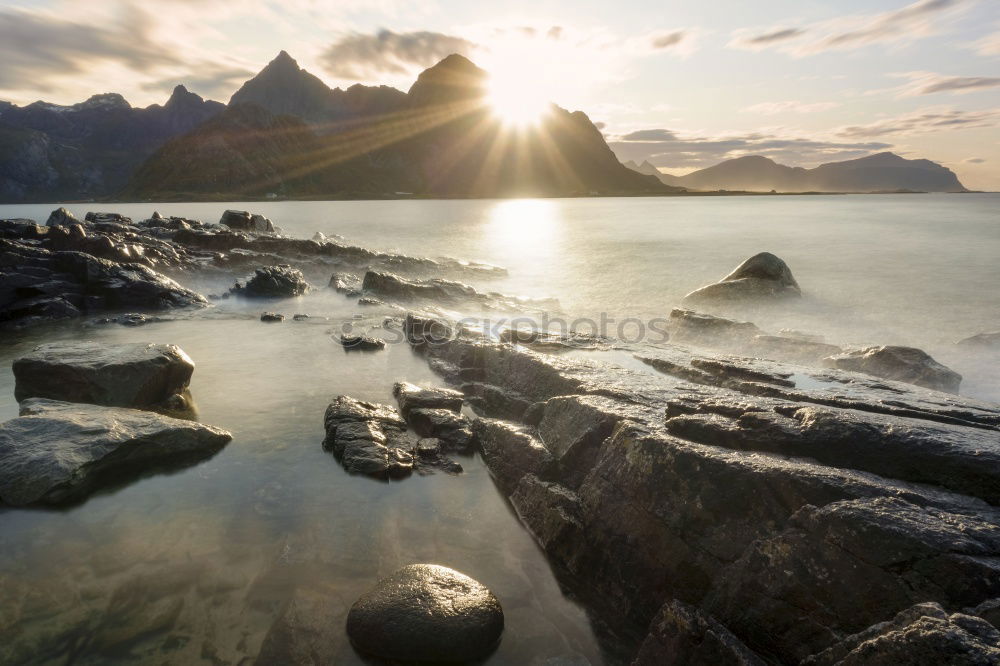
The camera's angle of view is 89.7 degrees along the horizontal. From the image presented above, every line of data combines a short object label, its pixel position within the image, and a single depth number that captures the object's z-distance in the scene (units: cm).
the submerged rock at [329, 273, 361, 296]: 2753
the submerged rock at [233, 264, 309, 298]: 2555
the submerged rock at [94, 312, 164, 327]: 1934
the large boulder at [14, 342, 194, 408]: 999
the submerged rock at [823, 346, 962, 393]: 1249
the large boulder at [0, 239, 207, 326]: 2047
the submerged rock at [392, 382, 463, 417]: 1075
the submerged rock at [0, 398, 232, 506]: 715
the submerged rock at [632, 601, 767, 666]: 428
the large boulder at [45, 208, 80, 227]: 4119
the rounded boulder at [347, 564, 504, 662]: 505
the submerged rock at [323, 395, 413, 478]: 845
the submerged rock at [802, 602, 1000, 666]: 312
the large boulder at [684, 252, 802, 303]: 2630
